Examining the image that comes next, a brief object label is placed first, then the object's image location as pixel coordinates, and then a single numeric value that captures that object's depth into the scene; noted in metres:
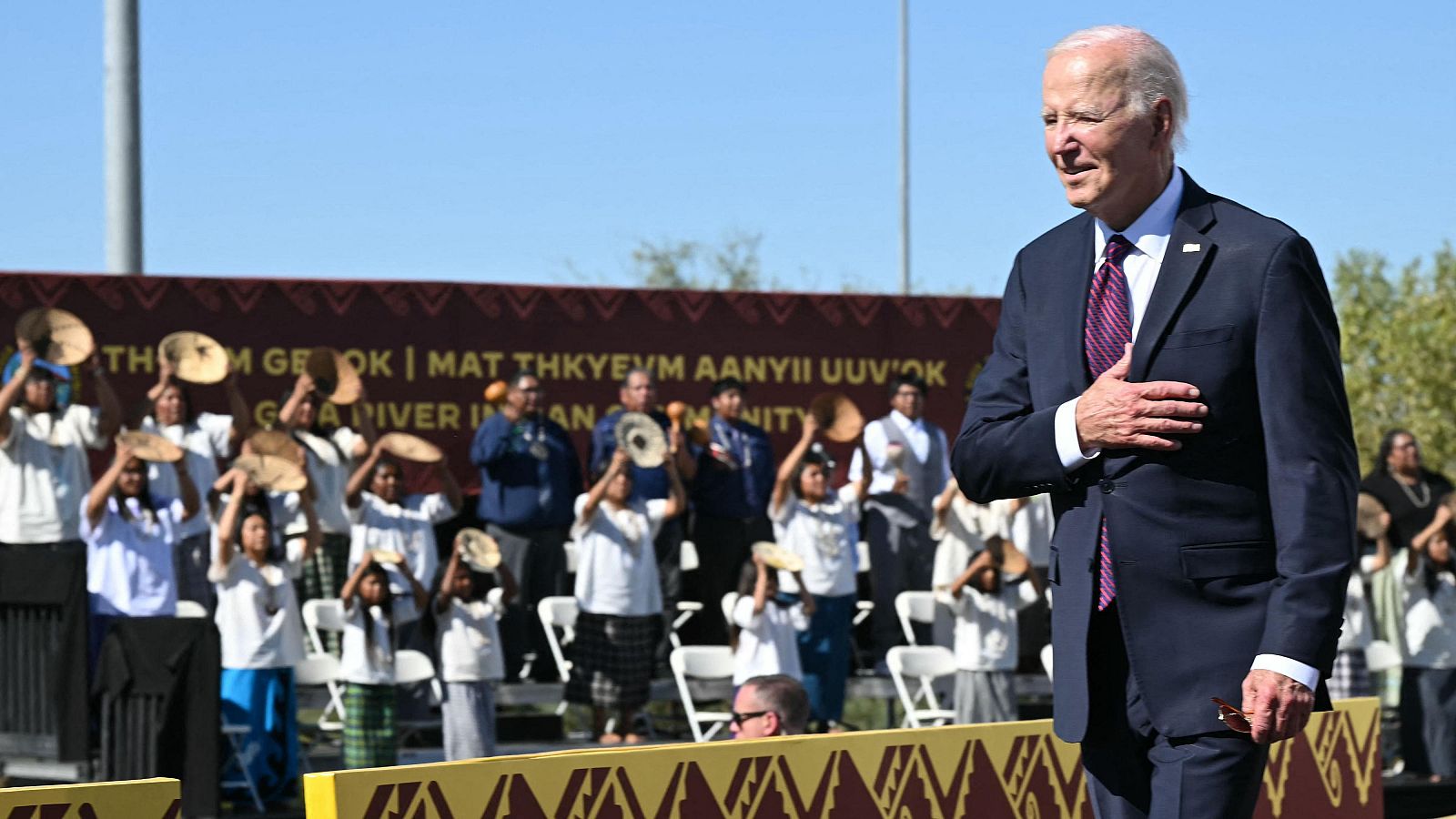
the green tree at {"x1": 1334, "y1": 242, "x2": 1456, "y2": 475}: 39.47
